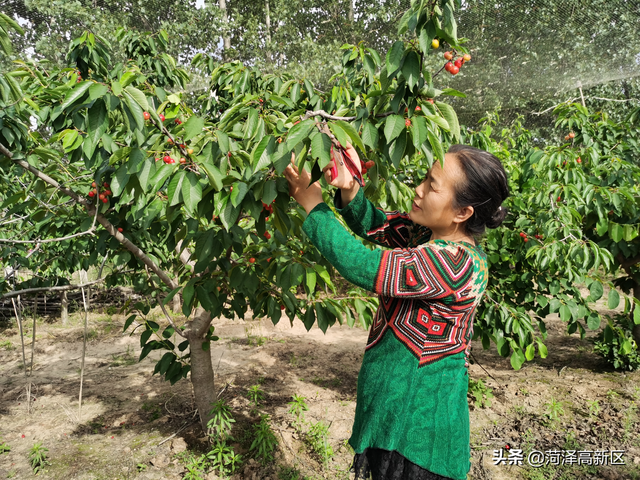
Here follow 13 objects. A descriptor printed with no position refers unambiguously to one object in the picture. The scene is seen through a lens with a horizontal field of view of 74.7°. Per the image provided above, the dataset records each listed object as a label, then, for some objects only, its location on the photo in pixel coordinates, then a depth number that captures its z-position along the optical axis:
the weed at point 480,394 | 3.53
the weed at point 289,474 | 2.49
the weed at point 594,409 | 3.35
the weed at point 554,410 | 3.25
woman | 0.97
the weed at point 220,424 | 2.48
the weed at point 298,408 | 3.07
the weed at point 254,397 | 3.08
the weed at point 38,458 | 2.60
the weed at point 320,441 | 2.73
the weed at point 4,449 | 2.85
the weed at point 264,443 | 2.59
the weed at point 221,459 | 2.42
